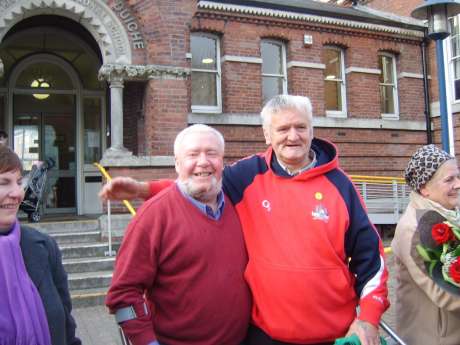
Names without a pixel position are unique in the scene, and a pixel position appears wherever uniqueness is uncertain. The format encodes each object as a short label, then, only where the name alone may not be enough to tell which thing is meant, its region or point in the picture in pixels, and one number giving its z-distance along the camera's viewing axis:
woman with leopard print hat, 2.62
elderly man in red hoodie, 2.31
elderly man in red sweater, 2.23
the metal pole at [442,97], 7.23
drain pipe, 14.73
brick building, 8.90
